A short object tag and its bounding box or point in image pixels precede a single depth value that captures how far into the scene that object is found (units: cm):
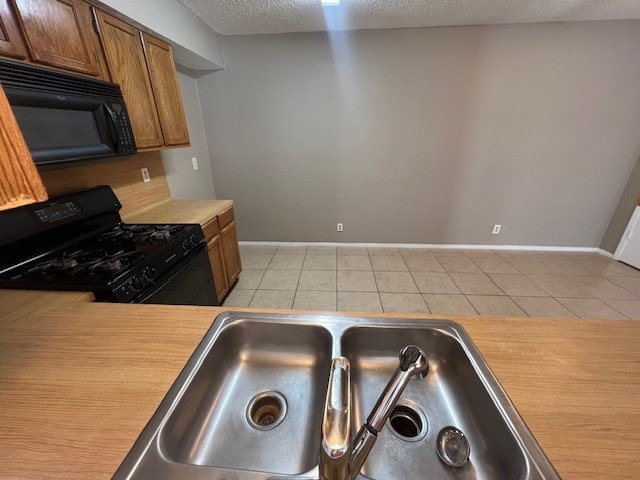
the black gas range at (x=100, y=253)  112
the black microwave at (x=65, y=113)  101
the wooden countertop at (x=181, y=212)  194
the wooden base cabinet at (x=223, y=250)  208
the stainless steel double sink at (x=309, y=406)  51
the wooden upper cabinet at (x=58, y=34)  108
